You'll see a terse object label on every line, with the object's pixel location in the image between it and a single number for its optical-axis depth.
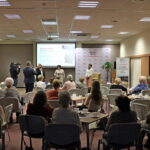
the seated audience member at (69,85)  7.63
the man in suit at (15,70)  12.34
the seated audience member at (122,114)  3.44
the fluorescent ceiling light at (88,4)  6.76
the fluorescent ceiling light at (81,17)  8.73
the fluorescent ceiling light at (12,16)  8.46
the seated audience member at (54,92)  5.80
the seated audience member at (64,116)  3.47
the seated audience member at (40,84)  8.38
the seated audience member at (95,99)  5.23
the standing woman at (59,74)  13.23
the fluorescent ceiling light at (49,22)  9.38
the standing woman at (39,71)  11.64
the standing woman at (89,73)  13.71
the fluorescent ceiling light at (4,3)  6.80
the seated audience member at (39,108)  3.86
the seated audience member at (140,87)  7.07
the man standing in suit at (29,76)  9.72
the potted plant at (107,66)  15.64
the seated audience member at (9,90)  6.15
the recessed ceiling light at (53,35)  13.34
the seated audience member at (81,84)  9.02
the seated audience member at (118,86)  7.81
